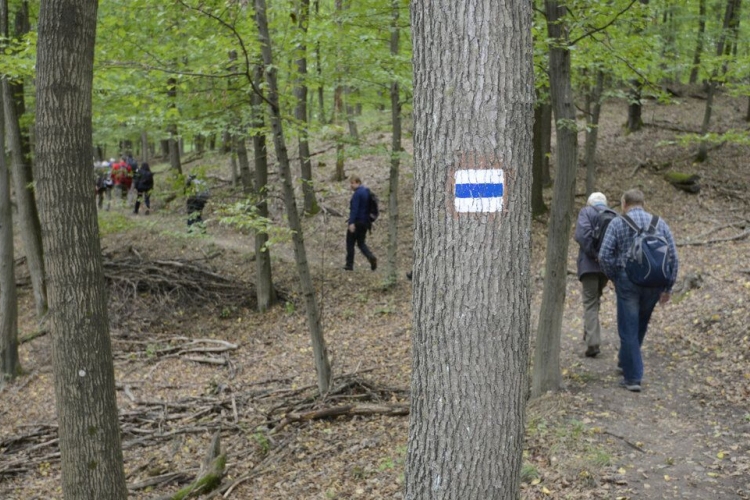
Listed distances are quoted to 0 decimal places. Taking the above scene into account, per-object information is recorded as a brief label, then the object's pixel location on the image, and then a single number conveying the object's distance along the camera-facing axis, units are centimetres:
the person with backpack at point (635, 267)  634
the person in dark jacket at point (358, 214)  1357
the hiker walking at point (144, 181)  1966
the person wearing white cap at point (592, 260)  734
